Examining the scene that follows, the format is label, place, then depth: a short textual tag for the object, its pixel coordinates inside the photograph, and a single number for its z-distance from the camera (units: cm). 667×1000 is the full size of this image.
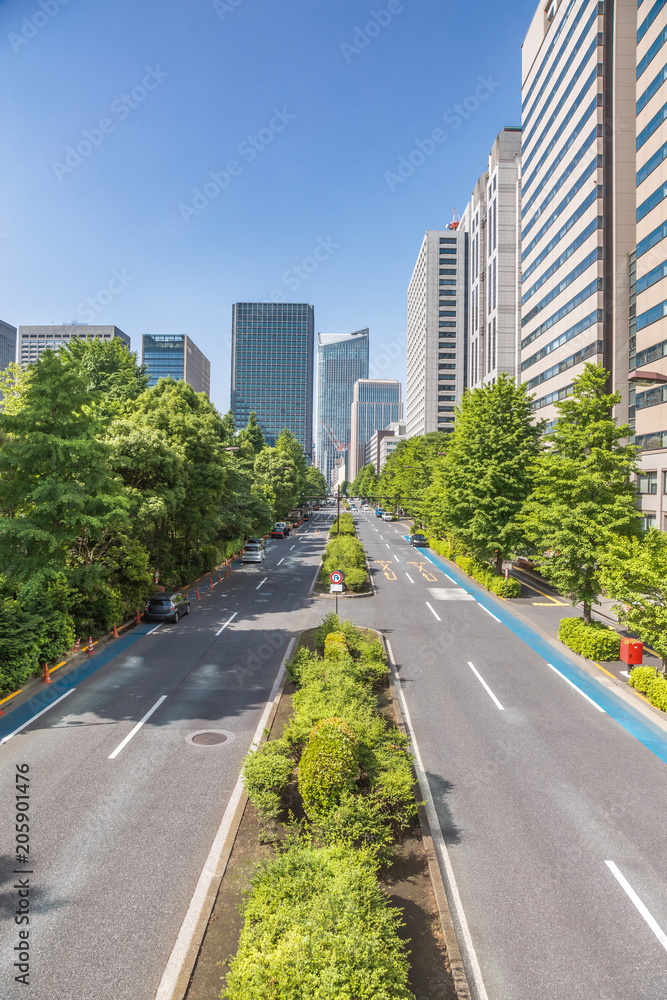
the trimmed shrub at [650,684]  1584
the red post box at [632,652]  1902
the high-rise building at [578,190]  4500
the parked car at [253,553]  4644
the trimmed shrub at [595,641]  2019
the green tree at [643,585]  1562
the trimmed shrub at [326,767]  902
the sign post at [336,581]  2322
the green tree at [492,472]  3206
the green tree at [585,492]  2070
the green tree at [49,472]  1816
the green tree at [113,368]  4169
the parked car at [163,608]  2514
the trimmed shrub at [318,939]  529
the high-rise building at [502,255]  7975
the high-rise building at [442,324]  12769
